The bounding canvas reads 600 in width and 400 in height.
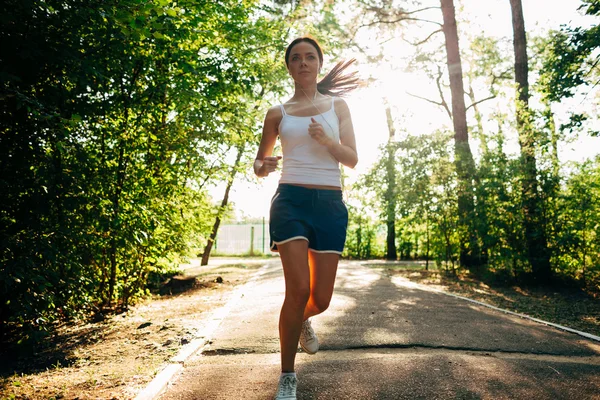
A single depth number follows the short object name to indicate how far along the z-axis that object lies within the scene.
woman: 3.07
